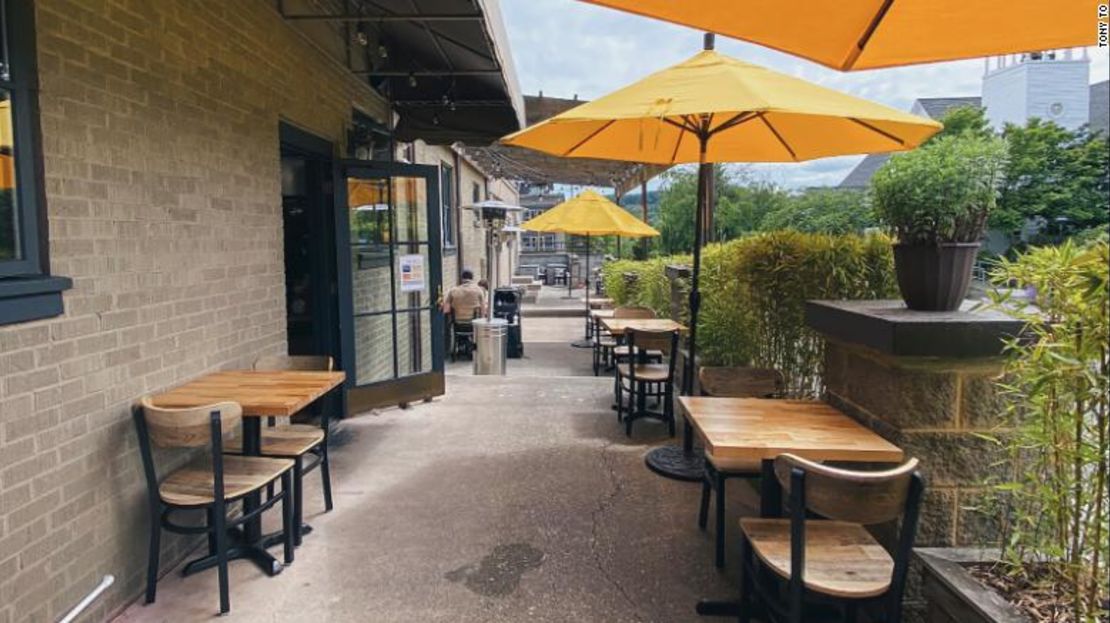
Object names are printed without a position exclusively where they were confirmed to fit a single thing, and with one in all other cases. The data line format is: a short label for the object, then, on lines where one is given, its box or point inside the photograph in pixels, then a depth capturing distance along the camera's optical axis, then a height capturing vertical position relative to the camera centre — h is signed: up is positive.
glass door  5.32 -0.15
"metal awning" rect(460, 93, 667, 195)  8.84 +2.13
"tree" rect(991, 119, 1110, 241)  19.78 +2.44
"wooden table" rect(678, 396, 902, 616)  2.28 -0.65
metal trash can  8.16 -1.02
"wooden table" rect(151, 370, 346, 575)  2.78 -0.58
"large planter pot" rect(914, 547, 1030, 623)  1.67 -0.90
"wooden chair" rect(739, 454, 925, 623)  1.79 -0.86
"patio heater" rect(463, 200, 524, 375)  8.16 -1.02
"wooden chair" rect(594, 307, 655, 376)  6.46 -1.06
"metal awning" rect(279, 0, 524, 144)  4.63 +1.78
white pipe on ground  2.31 -1.22
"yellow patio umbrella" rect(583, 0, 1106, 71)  2.10 +0.81
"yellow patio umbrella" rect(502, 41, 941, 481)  2.91 +0.77
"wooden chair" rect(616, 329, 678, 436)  4.98 -0.86
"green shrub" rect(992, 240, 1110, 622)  1.51 -0.40
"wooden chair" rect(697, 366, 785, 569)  3.35 -0.64
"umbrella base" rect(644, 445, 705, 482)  4.00 -1.29
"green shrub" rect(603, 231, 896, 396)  3.68 -0.17
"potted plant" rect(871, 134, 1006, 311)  2.48 +0.19
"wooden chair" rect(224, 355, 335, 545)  3.16 -0.90
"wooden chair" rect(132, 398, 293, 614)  2.50 -0.90
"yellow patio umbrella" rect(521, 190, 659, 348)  8.58 +0.60
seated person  9.16 -0.53
